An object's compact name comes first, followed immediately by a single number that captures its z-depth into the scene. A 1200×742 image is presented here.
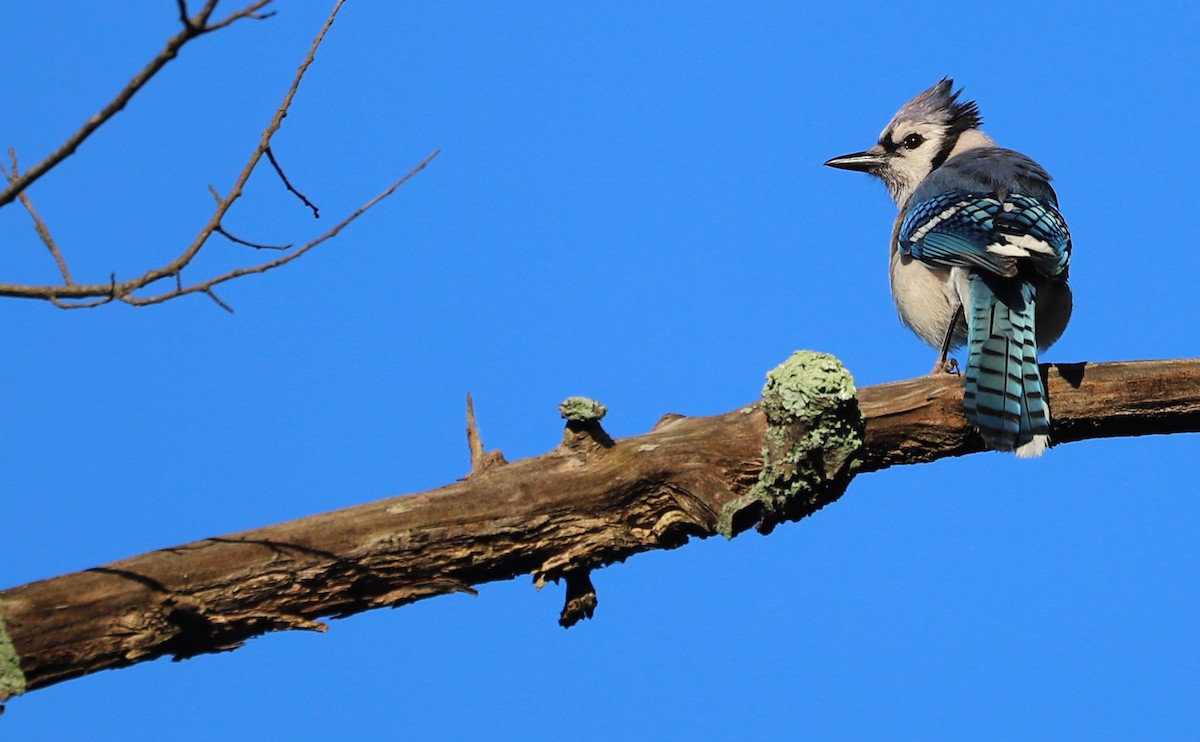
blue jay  7.30
